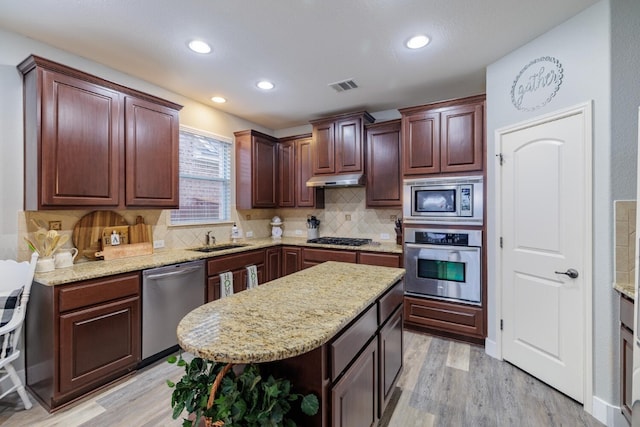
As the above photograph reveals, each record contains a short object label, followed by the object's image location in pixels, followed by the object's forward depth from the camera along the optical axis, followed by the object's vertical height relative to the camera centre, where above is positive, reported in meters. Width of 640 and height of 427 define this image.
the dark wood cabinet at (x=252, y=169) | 4.05 +0.64
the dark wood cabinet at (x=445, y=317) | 2.88 -1.09
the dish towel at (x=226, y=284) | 3.11 -0.77
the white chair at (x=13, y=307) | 1.85 -0.62
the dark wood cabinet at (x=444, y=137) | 2.87 +0.81
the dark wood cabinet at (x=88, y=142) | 2.08 +0.58
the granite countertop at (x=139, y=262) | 2.00 -0.43
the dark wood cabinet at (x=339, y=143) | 3.72 +0.94
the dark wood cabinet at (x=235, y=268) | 3.02 -0.62
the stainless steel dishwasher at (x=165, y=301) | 2.44 -0.80
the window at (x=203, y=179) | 3.50 +0.45
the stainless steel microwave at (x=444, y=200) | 2.87 +0.14
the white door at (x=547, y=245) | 2.01 -0.25
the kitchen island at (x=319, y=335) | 1.01 -0.45
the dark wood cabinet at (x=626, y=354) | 1.64 -0.83
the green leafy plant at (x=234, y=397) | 0.97 -0.66
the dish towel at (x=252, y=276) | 3.48 -0.77
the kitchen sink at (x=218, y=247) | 3.39 -0.42
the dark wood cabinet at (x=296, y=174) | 4.25 +0.60
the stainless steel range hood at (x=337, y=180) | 3.68 +0.44
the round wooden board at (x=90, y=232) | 2.50 -0.17
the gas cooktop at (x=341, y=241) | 3.78 -0.38
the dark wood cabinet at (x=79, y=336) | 1.94 -0.90
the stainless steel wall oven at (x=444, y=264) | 2.88 -0.53
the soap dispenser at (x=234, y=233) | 4.04 -0.28
